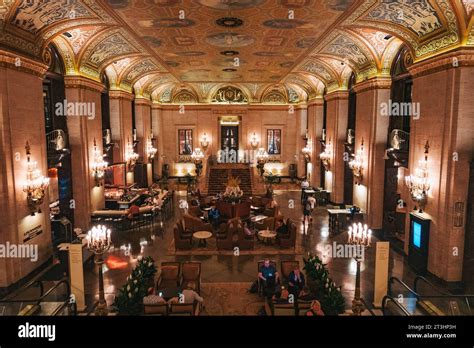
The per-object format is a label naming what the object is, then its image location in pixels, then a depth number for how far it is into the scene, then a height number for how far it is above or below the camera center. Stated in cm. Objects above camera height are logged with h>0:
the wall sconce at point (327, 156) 1959 -64
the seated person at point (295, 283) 786 -323
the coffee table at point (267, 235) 1243 -330
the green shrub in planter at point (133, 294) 733 -331
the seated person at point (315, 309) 621 -305
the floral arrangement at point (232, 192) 1708 -240
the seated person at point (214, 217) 1505 -318
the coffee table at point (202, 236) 1245 -334
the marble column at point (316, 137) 2292 +51
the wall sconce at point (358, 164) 1480 -88
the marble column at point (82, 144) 1323 +8
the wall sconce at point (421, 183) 980 -112
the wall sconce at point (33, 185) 959 -111
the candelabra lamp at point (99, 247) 735 -222
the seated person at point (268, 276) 832 -328
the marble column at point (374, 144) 1355 +3
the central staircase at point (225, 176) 2292 -222
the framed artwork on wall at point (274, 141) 2811 +34
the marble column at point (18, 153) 867 -18
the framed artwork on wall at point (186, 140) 2811 +46
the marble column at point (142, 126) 2308 +137
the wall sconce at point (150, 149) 2432 -25
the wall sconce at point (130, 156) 1960 -62
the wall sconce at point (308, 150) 2390 -36
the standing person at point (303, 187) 1906 -242
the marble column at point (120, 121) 1836 +140
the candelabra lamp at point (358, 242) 745 -216
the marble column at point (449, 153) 866 -23
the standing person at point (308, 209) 1525 -293
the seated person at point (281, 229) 1276 -316
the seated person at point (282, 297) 729 -333
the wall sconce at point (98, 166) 1469 -89
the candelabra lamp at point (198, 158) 2505 -98
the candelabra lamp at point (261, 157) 2663 -96
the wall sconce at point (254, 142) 2766 +26
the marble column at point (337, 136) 1827 +49
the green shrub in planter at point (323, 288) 732 -331
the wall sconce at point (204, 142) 2759 +28
